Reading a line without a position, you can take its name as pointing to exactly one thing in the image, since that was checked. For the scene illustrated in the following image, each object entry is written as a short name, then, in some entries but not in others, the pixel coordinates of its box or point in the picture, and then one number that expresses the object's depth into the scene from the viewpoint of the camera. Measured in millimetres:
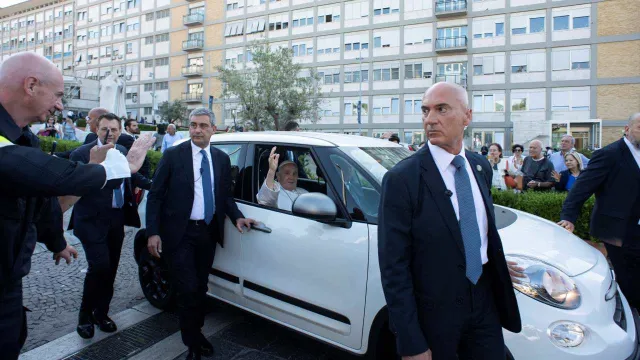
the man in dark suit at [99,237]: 3693
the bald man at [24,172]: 1717
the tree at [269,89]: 33594
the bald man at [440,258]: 1818
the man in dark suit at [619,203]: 3441
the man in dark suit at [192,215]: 3293
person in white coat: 3561
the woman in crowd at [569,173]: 6648
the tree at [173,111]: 50594
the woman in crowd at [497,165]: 7629
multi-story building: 33875
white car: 2316
